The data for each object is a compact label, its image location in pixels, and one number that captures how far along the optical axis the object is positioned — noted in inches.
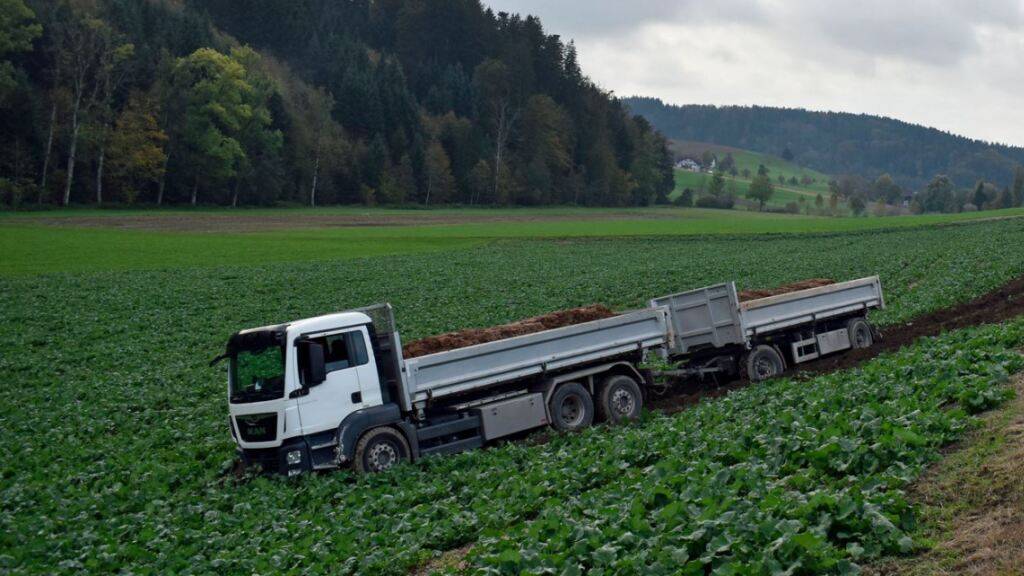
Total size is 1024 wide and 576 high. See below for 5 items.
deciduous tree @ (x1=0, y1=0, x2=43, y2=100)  3284.9
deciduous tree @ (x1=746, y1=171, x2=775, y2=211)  7145.7
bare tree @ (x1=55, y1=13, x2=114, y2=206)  3395.7
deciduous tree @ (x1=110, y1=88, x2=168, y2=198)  3457.2
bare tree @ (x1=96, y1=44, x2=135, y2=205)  3408.0
